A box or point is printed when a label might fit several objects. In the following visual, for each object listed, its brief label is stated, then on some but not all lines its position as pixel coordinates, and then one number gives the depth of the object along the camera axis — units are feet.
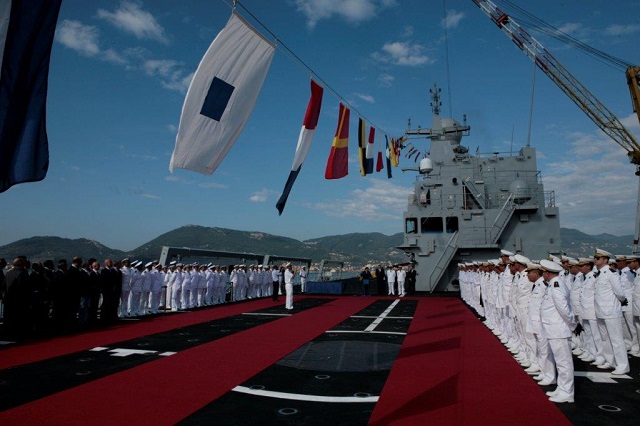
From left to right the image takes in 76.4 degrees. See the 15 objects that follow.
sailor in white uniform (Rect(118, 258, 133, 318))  42.50
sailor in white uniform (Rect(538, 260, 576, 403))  16.94
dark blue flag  13.64
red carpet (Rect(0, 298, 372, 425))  14.88
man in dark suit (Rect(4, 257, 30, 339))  30.78
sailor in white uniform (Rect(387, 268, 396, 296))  76.84
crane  106.93
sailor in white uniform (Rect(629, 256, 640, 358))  24.66
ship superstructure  72.28
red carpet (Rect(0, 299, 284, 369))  24.66
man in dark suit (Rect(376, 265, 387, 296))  76.27
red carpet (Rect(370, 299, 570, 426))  14.89
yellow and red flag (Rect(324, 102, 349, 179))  37.01
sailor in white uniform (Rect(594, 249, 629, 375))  21.58
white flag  21.03
